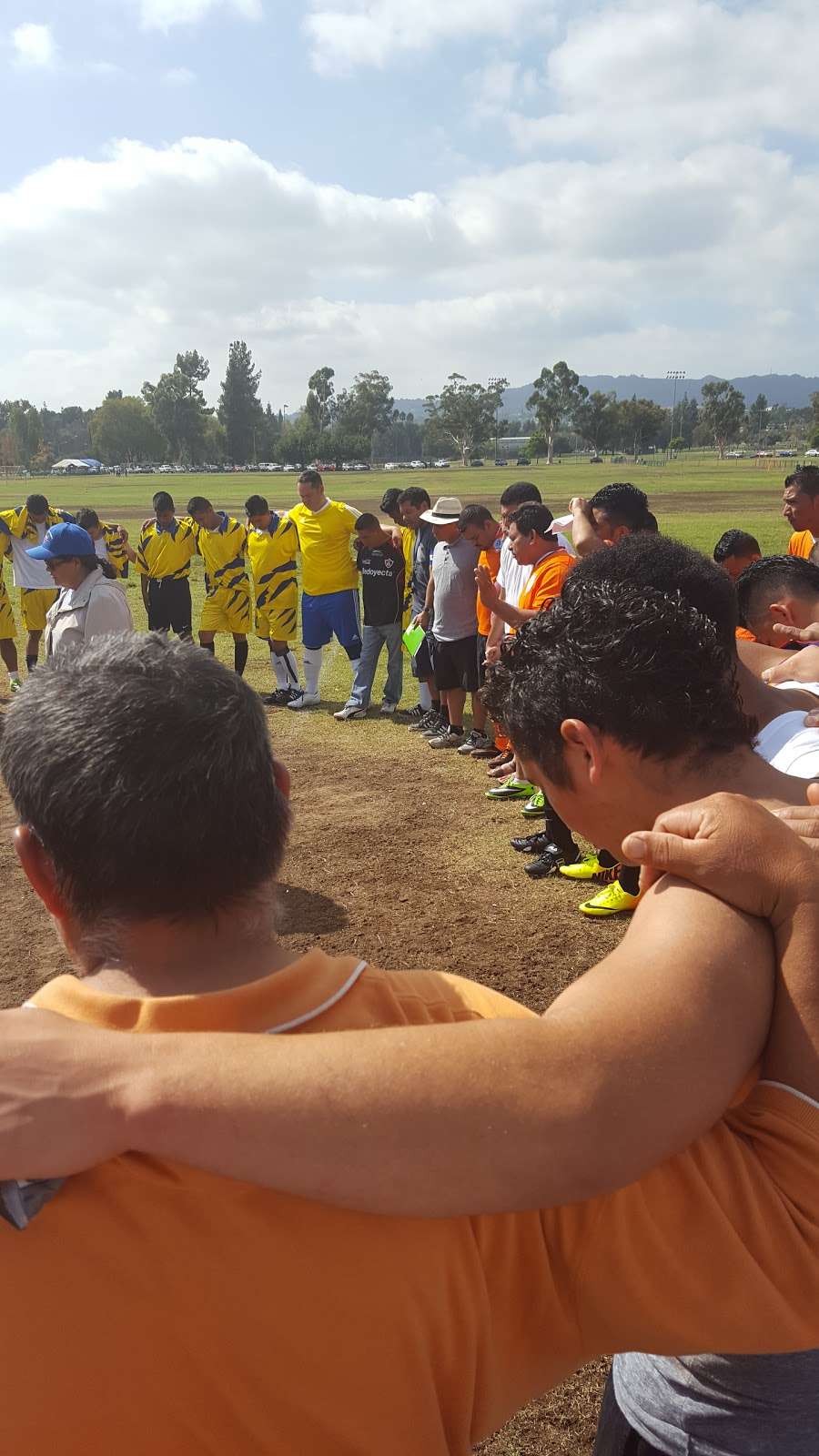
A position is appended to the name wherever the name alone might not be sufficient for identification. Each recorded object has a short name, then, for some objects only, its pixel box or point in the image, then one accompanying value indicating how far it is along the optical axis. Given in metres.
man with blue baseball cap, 6.11
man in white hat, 9.12
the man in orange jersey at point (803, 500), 7.96
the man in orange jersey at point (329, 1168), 0.97
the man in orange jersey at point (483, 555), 8.73
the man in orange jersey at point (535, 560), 6.74
